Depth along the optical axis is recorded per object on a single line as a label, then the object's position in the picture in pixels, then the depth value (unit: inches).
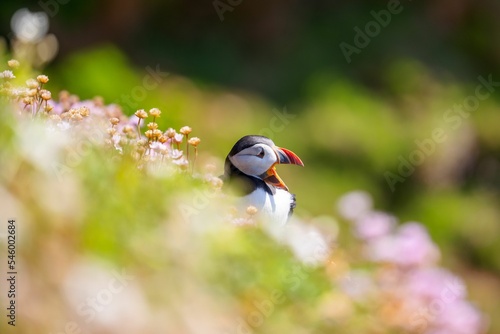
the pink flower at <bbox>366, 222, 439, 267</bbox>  359.3
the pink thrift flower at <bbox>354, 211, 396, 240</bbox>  381.1
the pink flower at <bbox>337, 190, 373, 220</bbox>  414.9
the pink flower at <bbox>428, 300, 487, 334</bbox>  346.0
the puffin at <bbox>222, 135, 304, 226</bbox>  284.5
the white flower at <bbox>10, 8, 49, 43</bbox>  328.2
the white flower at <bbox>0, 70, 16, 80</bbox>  275.2
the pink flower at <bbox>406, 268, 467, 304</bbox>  346.0
